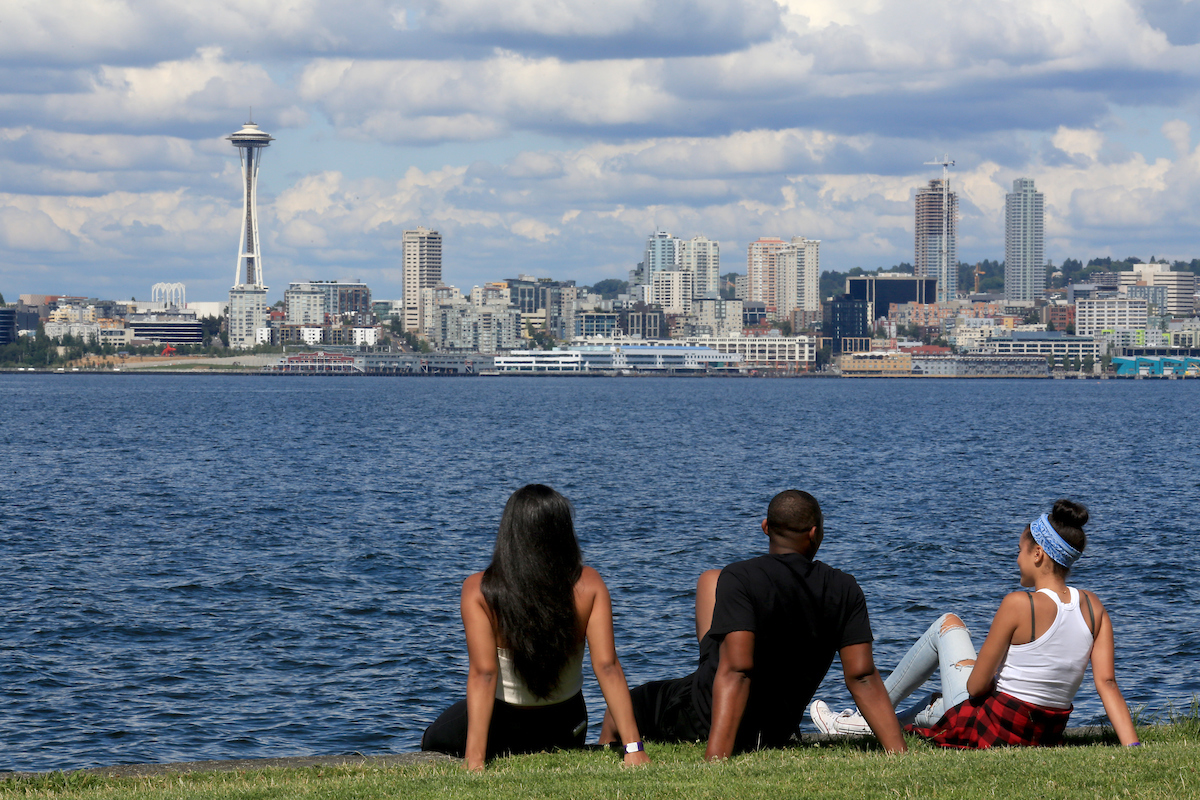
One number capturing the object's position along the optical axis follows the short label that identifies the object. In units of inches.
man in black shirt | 549.3
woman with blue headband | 564.7
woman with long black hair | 526.0
